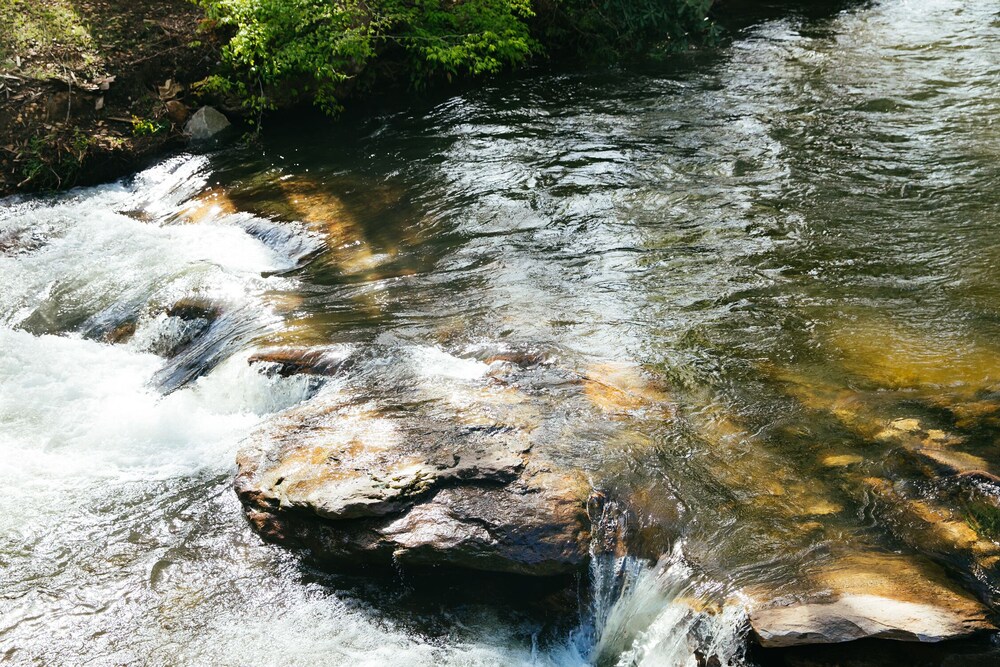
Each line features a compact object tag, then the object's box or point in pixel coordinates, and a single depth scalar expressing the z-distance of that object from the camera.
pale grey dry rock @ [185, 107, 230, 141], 11.91
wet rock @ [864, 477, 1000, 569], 3.97
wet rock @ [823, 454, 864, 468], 4.68
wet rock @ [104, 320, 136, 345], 7.59
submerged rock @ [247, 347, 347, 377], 6.20
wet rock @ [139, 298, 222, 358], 7.34
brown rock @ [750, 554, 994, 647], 3.59
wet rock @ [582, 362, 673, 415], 5.39
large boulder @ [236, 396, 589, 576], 4.48
